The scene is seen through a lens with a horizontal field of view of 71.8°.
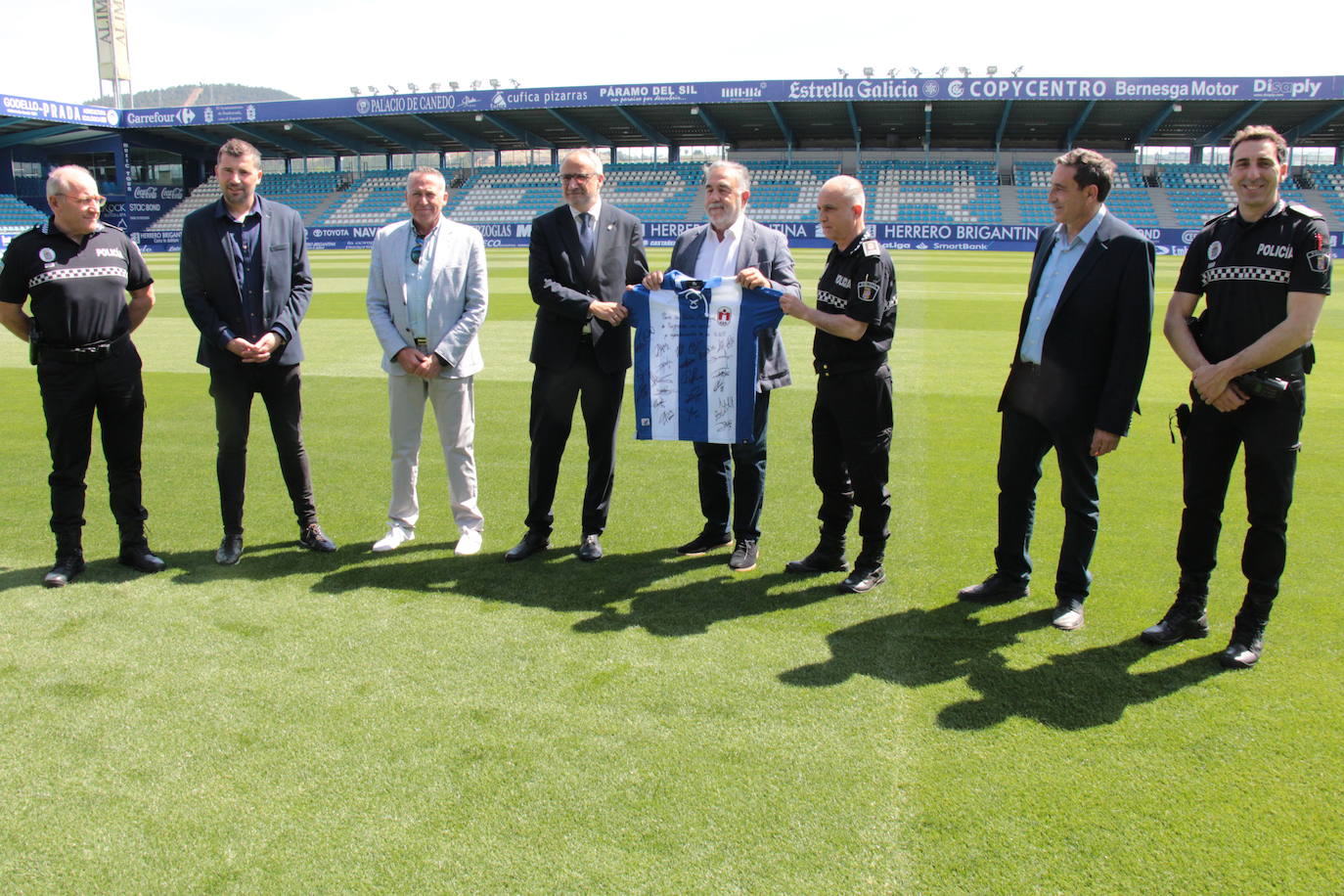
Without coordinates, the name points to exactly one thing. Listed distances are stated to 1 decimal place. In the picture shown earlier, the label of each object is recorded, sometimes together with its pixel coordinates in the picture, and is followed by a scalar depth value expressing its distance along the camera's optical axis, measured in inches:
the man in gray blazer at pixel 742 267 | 180.2
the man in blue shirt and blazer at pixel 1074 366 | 149.0
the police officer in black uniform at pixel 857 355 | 164.4
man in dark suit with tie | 188.7
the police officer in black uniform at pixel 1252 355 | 135.0
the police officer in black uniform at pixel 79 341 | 175.2
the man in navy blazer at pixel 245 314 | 188.7
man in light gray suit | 194.2
